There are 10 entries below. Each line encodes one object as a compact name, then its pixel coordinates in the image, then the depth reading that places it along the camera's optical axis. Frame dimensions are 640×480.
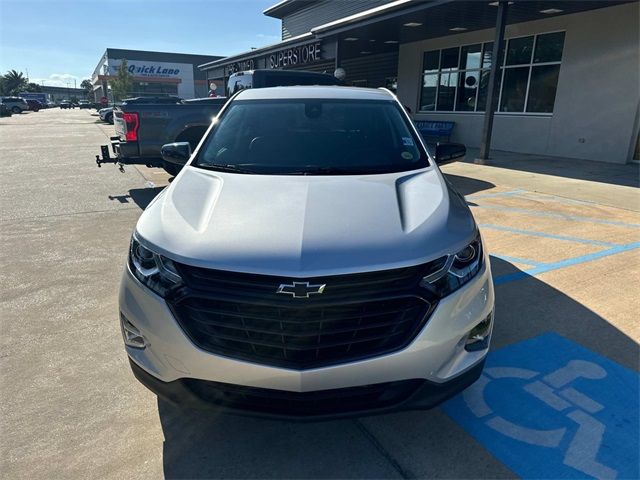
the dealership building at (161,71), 63.83
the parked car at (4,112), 44.38
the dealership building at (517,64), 10.84
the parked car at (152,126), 7.00
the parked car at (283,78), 9.32
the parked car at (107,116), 32.66
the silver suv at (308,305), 1.84
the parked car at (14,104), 52.74
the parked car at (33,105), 63.11
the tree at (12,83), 103.11
